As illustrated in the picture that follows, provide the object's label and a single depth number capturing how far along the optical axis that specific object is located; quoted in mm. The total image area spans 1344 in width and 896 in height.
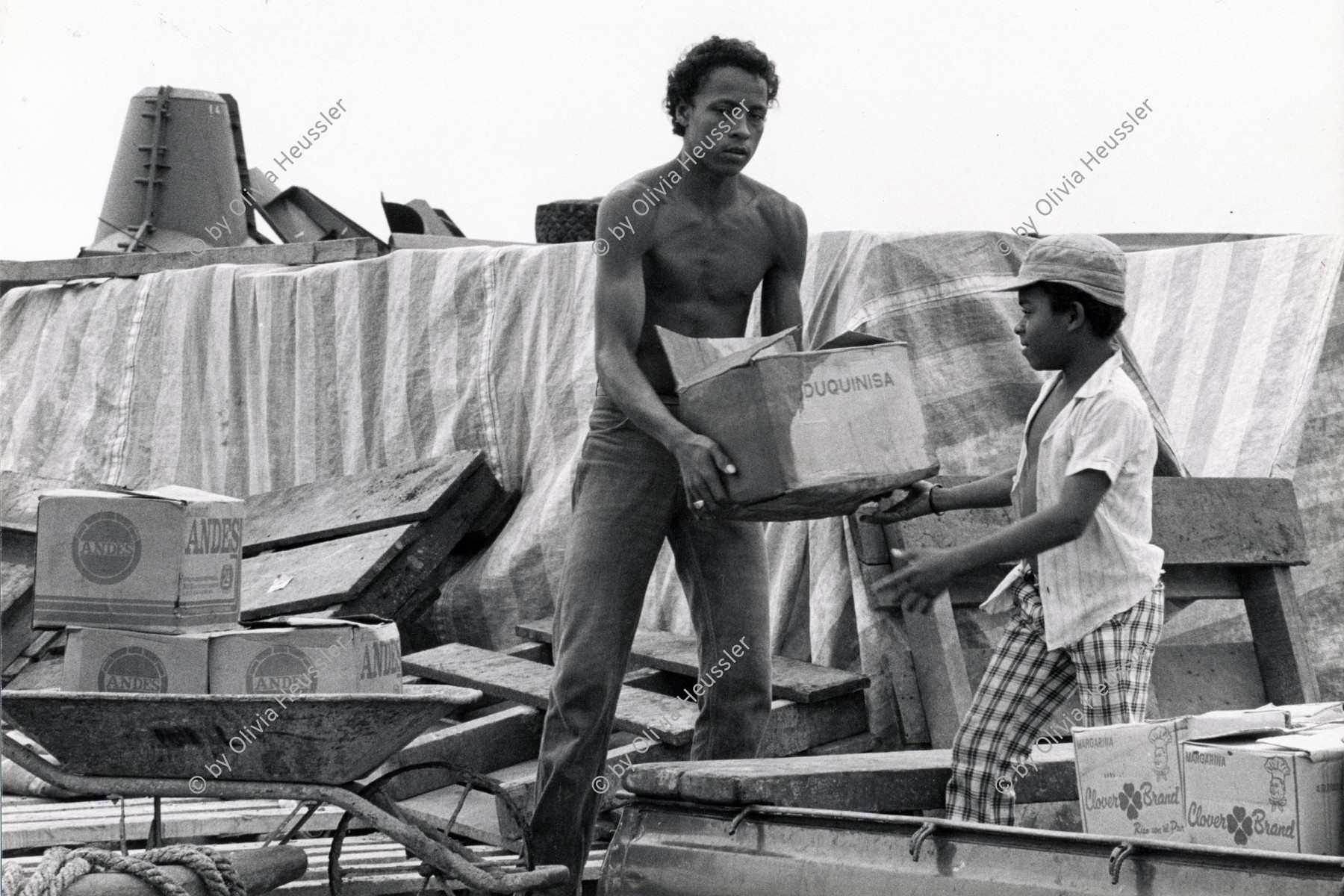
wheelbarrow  3299
